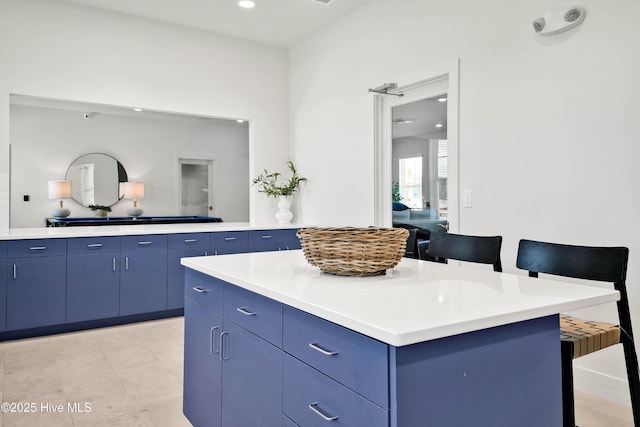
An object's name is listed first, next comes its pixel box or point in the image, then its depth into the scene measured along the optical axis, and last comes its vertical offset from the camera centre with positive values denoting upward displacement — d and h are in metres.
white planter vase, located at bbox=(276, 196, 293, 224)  4.96 -0.03
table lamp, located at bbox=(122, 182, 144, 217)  8.05 +0.31
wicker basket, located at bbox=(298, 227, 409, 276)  1.49 -0.13
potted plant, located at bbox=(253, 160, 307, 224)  4.96 +0.24
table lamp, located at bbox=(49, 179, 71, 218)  7.33 +0.33
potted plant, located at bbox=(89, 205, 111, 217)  7.89 -0.01
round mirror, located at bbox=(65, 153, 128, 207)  7.94 +0.54
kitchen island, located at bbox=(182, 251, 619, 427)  0.95 -0.33
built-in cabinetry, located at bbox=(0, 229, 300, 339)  3.35 -0.53
